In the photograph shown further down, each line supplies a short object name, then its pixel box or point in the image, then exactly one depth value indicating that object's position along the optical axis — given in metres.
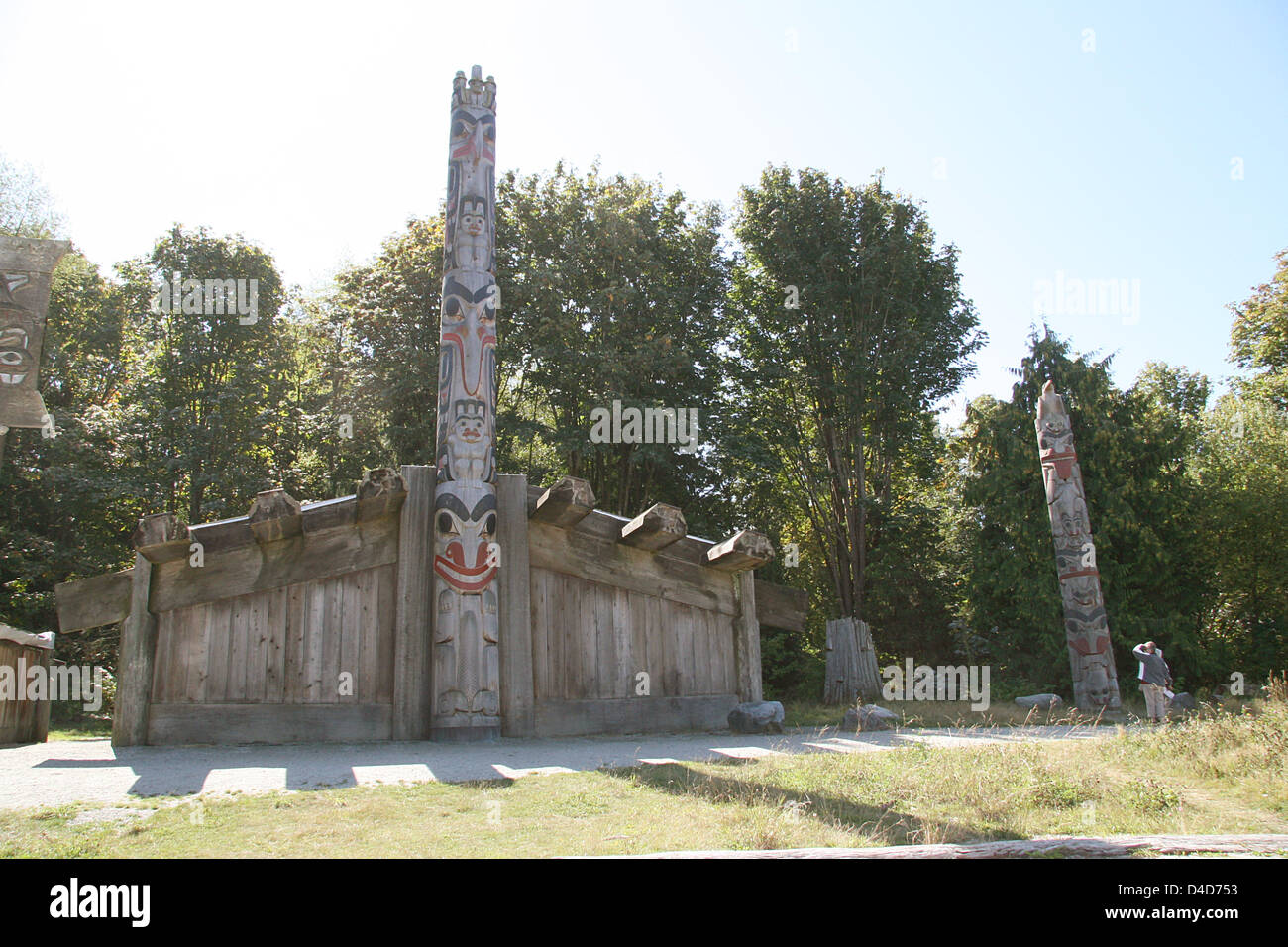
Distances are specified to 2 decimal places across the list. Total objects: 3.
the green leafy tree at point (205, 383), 20.89
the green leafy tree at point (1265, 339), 25.78
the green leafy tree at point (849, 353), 22.39
